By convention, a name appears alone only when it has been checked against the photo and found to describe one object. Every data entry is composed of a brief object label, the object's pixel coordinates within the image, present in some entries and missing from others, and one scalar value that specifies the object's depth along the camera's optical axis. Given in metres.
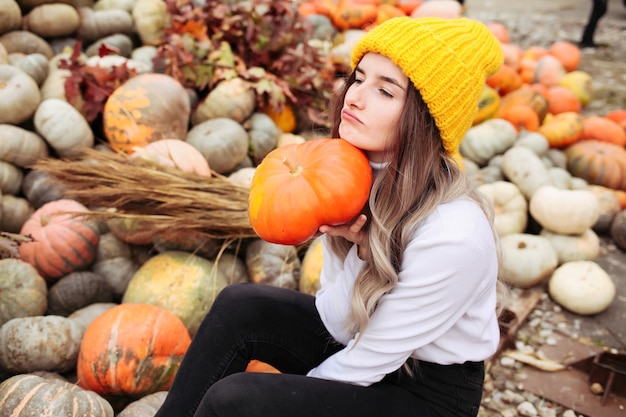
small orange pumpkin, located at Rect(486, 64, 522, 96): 6.09
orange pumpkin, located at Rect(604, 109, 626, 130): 5.79
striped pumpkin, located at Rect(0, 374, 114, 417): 1.97
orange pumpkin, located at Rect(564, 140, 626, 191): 4.93
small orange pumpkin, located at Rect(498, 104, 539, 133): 5.50
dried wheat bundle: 3.05
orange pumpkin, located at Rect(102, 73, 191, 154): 3.86
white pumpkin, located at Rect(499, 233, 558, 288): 3.81
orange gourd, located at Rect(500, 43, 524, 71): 6.37
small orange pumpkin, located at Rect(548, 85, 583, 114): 6.09
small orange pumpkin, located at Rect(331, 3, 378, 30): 6.65
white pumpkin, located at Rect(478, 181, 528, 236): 4.22
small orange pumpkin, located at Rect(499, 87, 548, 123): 5.68
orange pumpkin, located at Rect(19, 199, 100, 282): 3.03
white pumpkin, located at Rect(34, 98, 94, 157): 3.58
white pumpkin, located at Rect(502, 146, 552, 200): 4.39
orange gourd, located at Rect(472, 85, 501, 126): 5.57
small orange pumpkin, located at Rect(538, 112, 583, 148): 5.27
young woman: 1.63
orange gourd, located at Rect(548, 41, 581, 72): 7.27
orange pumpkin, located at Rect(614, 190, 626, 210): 4.76
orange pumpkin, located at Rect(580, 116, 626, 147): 5.41
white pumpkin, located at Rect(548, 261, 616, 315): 3.62
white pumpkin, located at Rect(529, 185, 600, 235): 3.99
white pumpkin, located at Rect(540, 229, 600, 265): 4.03
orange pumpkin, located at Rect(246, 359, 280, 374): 2.52
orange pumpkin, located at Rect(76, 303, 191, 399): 2.38
